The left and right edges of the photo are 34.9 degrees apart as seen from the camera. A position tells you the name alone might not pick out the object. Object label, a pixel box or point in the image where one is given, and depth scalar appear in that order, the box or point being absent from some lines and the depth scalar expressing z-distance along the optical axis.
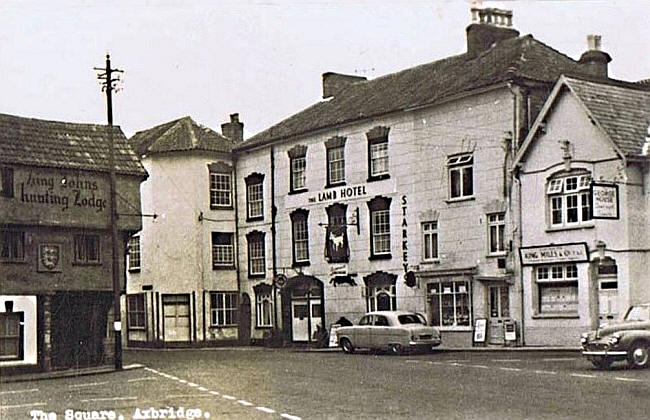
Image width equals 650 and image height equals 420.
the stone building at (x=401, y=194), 29.69
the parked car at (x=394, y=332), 28.03
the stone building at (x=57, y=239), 25.47
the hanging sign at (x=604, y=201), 24.73
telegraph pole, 25.70
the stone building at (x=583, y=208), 25.39
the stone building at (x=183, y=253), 39.59
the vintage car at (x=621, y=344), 20.22
